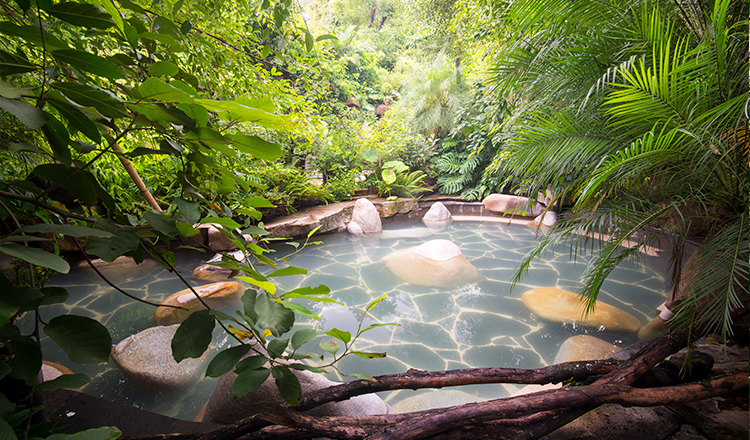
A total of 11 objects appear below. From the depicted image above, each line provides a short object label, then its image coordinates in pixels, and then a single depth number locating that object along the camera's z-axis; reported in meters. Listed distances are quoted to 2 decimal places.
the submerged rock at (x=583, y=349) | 2.21
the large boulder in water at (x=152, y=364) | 1.99
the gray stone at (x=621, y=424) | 1.02
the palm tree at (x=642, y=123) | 1.31
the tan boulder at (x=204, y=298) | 2.79
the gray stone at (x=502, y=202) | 6.78
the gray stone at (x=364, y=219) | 6.17
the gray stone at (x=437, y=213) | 7.29
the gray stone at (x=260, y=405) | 1.33
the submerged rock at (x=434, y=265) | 3.94
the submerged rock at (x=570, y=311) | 2.80
